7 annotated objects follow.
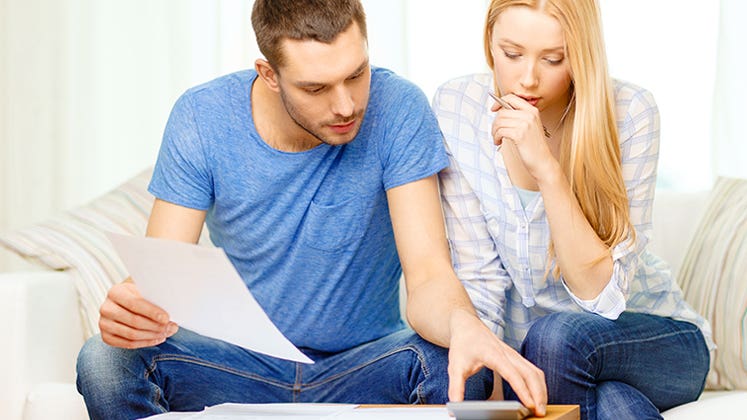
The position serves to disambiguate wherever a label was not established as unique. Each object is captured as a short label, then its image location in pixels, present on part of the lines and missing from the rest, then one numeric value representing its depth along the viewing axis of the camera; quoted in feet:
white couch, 11.31
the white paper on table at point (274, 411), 8.92
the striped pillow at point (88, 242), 12.12
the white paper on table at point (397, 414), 8.68
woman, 10.19
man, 10.21
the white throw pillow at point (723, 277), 11.51
